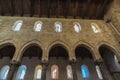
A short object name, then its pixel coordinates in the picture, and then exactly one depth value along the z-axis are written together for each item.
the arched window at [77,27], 10.45
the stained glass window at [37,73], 10.85
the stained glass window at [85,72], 11.40
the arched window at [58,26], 10.15
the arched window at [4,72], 10.69
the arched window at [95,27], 10.49
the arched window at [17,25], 9.91
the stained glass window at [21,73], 10.77
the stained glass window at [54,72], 11.00
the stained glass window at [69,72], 11.04
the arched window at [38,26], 10.06
